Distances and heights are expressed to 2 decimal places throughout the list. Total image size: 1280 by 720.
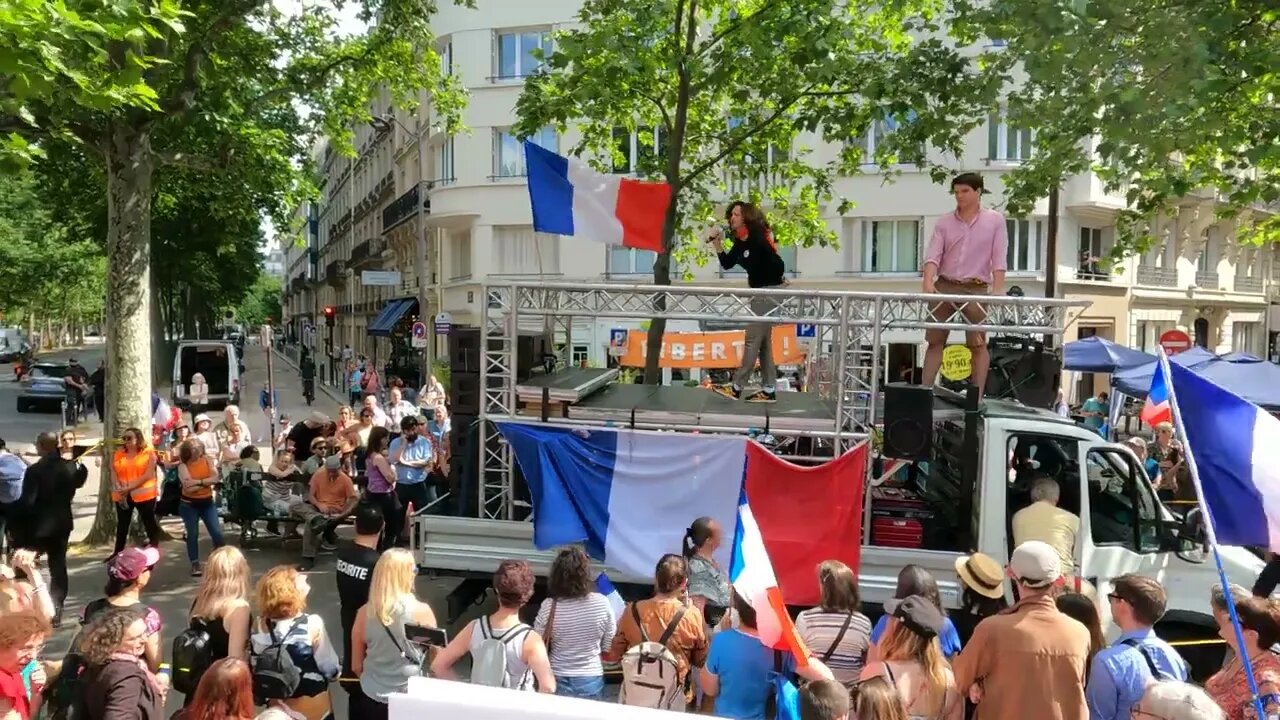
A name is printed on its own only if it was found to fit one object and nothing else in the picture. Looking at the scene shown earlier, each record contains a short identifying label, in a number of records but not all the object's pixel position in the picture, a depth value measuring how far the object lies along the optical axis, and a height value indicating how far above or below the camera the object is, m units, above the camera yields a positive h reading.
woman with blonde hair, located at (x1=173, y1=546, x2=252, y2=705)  4.73 -1.49
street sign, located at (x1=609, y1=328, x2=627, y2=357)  24.58 -0.54
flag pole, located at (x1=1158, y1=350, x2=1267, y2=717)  3.91 -0.91
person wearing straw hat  5.19 -1.40
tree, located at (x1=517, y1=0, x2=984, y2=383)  11.40 +3.29
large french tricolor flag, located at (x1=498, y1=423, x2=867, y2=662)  7.19 -1.33
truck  6.84 -1.06
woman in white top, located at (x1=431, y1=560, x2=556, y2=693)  4.55 -1.54
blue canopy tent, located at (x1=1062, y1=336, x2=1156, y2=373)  15.57 -0.51
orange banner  14.66 -0.44
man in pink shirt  8.91 +0.70
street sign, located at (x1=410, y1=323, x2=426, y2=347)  26.19 -0.41
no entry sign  16.73 -0.25
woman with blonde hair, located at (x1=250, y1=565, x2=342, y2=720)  4.56 -1.53
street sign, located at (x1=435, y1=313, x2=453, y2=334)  25.58 -0.07
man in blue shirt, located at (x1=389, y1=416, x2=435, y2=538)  10.51 -1.57
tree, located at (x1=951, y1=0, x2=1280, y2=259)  8.69 +2.47
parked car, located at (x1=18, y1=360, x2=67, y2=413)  27.16 -2.16
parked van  25.78 -1.41
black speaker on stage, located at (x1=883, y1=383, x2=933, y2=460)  6.91 -0.71
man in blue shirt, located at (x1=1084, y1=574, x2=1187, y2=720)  4.21 -1.50
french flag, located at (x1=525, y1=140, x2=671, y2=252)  9.04 +1.14
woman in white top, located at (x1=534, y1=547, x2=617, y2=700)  5.00 -1.62
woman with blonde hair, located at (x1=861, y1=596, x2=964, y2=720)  4.21 -1.52
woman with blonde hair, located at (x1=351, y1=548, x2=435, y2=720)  4.90 -1.58
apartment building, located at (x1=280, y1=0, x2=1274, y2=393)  26.92 +2.89
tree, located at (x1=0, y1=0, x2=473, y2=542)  10.61 +2.49
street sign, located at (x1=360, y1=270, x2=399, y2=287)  28.67 +1.29
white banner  3.11 -1.27
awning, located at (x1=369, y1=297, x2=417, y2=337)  37.50 +0.15
